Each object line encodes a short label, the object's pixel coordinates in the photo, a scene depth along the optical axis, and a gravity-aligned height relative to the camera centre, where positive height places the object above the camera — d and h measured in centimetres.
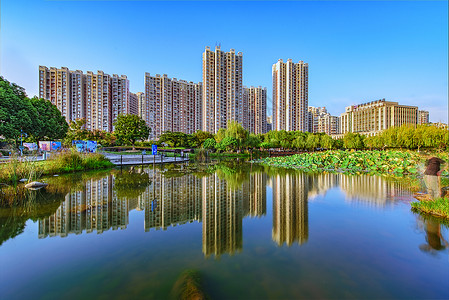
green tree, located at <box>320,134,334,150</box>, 5181 +159
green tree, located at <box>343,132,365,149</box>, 5078 +177
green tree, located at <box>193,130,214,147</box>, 5494 +304
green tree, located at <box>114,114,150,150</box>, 4209 +381
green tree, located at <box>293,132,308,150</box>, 5034 +123
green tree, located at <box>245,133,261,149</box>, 3762 +126
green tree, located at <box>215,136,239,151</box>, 3456 +67
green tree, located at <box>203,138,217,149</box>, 3772 +86
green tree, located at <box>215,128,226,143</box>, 3922 +218
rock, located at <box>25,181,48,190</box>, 870 -155
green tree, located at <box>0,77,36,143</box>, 2141 +364
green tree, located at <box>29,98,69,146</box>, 2769 +361
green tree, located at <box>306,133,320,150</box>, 5006 +170
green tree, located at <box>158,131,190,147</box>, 4894 +201
